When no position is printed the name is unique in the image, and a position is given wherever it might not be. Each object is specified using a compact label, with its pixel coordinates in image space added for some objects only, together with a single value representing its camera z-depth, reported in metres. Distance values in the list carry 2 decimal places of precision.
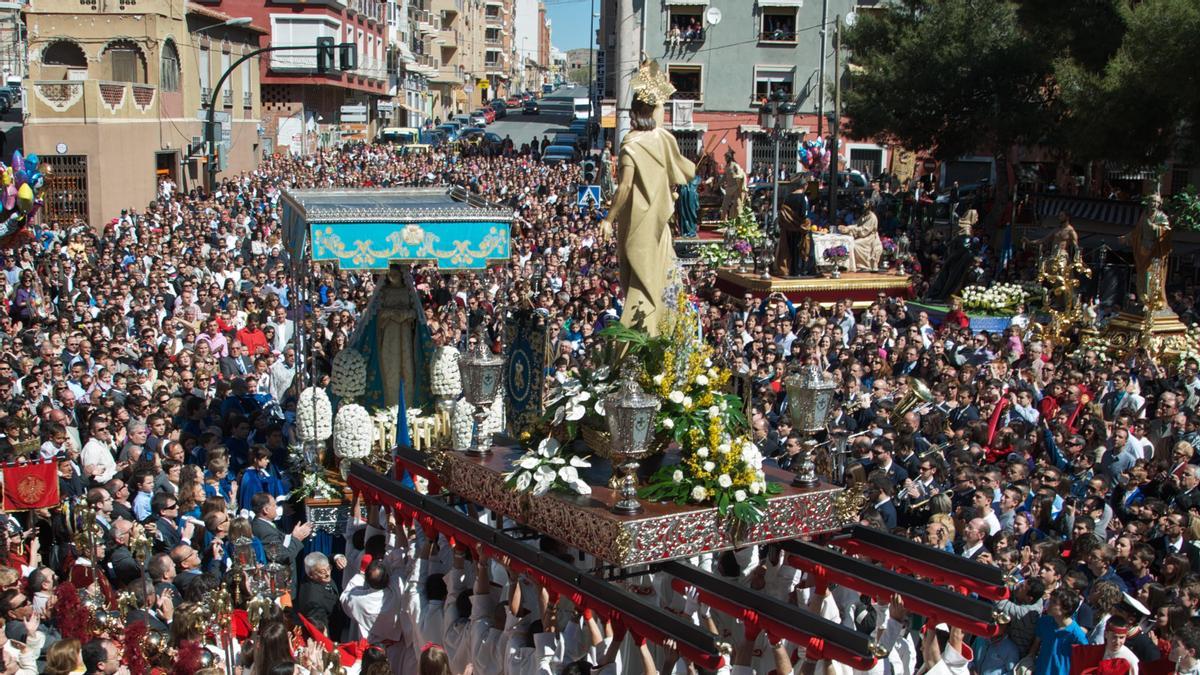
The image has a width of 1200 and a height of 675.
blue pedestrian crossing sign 27.02
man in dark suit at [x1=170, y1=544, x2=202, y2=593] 8.04
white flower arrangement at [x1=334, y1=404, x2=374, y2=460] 11.17
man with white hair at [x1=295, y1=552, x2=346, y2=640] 7.84
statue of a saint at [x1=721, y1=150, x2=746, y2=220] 28.72
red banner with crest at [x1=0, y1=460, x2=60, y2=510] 9.34
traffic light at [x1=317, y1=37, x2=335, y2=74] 25.03
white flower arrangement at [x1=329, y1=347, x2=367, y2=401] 11.59
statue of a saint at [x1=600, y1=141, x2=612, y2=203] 25.52
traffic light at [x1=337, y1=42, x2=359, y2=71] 25.11
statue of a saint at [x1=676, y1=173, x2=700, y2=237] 27.47
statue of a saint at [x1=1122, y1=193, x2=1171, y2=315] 16.11
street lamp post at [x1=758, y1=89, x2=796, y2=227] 24.00
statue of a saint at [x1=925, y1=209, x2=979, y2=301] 20.02
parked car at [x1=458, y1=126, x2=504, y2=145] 51.19
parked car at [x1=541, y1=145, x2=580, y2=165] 44.47
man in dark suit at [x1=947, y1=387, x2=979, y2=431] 11.80
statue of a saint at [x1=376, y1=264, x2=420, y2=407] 11.69
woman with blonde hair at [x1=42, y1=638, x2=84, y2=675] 6.14
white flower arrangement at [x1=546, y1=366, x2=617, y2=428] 6.94
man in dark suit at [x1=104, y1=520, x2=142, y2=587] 8.05
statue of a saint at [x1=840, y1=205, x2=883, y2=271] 21.28
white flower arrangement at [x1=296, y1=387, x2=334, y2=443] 11.30
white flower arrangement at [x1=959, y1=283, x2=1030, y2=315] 18.41
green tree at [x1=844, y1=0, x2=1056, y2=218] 29.39
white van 70.06
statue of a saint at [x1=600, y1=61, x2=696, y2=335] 7.78
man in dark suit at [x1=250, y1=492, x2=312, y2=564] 8.55
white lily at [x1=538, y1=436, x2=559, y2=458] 6.88
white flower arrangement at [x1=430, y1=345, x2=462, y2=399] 11.50
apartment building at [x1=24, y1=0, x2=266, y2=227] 27.88
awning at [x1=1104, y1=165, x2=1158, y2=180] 27.21
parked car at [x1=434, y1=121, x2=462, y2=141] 61.46
